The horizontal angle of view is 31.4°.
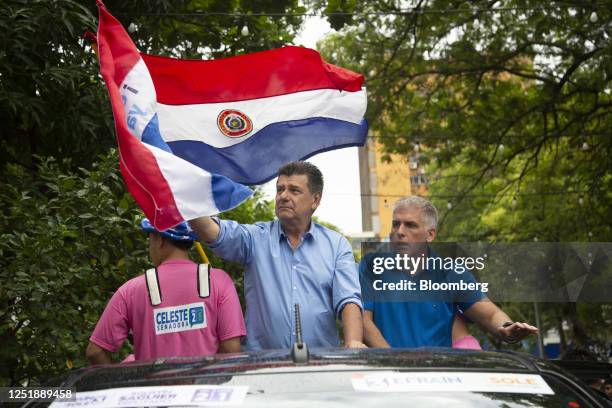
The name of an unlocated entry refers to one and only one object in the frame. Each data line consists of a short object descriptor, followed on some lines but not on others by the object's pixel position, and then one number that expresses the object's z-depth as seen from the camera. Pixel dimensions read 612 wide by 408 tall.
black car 2.77
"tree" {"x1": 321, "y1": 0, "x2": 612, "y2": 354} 15.66
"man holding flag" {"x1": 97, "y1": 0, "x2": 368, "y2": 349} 4.85
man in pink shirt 4.64
